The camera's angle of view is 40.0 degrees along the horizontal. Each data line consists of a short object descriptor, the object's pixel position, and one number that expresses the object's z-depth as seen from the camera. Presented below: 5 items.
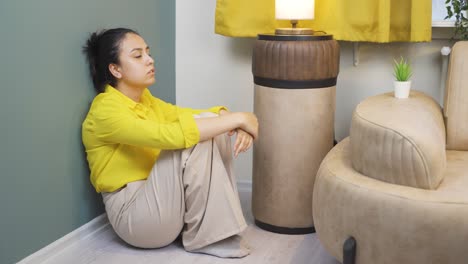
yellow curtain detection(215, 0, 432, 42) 2.43
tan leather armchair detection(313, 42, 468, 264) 1.63
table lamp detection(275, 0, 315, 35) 2.38
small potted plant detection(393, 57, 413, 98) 2.18
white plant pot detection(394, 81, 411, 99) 2.18
